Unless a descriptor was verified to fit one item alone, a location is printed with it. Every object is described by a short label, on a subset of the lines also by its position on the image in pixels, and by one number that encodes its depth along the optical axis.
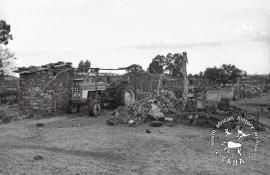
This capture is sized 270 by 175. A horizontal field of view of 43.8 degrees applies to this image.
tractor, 16.55
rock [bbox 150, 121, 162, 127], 12.05
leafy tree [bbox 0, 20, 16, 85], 29.75
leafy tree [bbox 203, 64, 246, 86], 38.31
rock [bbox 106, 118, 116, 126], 12.52
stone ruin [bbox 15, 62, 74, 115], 16.67
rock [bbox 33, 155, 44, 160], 7.48
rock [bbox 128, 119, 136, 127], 12.27
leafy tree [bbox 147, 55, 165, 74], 65.32
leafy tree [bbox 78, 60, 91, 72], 61.86
